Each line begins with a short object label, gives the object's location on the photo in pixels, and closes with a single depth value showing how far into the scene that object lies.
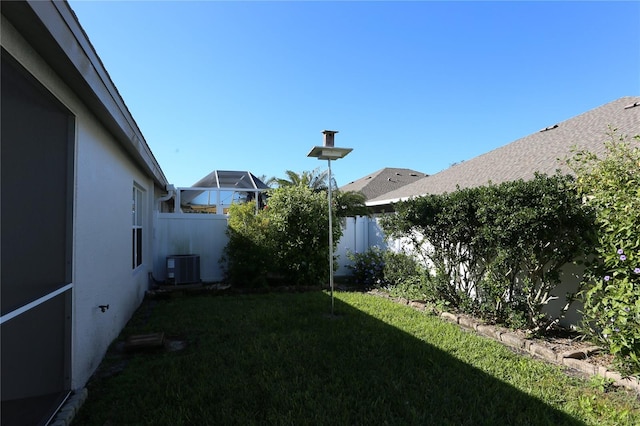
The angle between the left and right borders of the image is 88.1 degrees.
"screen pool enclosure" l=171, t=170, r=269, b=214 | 12.72
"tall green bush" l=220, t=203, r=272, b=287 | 7.91
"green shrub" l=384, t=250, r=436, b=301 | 6.57
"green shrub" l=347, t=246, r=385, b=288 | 8.72
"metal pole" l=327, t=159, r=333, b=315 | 6.03
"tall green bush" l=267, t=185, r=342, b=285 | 8.17
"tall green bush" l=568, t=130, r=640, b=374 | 3.26
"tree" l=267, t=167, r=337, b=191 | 16.53
